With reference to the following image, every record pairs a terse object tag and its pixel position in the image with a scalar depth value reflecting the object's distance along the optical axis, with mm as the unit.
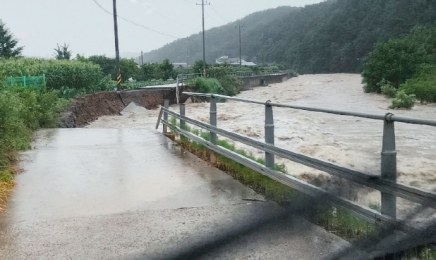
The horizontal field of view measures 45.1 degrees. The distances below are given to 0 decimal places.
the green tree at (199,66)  58488
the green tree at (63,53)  56031
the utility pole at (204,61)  54475
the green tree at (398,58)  38625
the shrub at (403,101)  28133
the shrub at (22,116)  7750
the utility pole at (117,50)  33338
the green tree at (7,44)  48125
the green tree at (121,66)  61375
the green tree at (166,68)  63234
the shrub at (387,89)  37203
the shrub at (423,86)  29875
